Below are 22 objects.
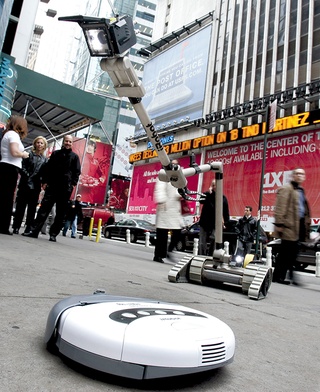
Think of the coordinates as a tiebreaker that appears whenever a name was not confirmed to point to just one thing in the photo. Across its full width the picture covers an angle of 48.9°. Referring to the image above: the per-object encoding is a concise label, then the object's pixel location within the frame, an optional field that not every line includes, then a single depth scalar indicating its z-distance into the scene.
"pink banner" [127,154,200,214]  33.03
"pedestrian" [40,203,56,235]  9.41
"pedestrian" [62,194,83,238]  11.98
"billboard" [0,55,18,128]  12.02
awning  15.12
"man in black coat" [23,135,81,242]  6.25
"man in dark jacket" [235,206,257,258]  9.59
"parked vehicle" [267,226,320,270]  10.20
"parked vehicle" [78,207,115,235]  23.81
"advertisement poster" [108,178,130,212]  47.12
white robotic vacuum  0.94
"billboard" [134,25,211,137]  29.66
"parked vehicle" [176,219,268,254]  14.64
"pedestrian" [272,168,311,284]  5.16
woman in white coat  6.39
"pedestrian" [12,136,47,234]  6.43
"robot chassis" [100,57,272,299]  2.12
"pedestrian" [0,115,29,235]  5.25
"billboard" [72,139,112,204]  36.41
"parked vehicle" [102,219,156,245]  17.08
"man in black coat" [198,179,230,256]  6.91
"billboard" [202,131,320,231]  20.11
